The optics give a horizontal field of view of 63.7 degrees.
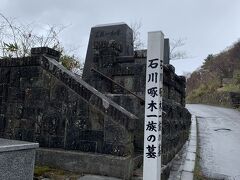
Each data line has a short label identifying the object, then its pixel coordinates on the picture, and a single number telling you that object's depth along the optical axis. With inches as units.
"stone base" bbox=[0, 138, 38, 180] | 94.1
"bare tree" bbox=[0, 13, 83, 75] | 289.8
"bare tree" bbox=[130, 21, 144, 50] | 541.3
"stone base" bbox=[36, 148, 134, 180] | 132.1
